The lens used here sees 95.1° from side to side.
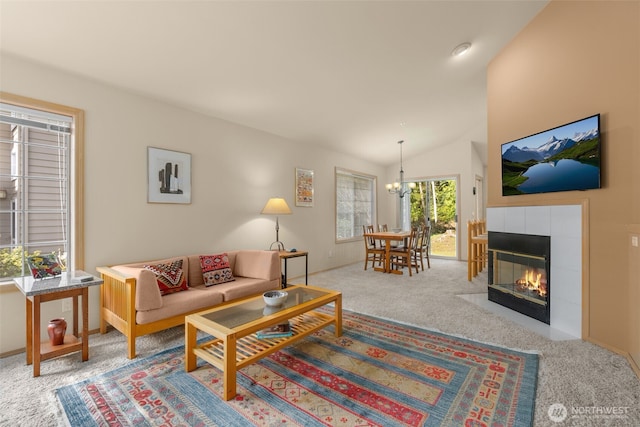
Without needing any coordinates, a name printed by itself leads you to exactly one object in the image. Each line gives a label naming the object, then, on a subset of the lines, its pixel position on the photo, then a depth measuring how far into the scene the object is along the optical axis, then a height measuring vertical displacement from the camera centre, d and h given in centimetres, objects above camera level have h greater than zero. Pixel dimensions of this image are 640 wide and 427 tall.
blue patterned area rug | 161 -111
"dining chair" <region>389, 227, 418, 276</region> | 532 -71
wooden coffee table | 181 -81
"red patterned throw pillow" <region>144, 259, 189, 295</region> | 279 -61
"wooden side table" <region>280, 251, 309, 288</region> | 395 -55
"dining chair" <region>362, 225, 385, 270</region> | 574 -70
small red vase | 225 -90
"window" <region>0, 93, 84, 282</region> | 250 +29
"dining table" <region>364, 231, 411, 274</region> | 532 -55
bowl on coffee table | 237 -69
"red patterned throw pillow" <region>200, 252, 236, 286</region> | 320 -62
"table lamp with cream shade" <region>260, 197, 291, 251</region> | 411 +10
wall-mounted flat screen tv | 254 +53
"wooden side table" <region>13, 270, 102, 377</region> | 204 -67
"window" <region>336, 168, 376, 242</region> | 626 +26
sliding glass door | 712 +8
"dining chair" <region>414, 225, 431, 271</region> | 557 -51
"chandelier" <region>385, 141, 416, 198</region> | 617 +66
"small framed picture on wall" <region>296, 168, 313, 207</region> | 508 +48
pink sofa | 232 -75
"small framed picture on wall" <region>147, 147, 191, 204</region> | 320 +44
